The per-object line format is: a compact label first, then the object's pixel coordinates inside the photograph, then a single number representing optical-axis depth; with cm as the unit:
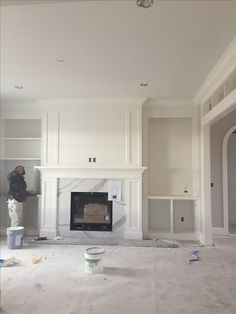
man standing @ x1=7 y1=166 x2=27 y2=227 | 468
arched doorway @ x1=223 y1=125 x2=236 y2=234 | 607
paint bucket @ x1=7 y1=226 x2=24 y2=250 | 416
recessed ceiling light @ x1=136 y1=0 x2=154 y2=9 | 194
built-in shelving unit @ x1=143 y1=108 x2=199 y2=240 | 500
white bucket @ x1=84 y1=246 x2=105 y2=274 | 318
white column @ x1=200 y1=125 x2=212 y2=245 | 452
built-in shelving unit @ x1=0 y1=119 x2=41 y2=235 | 526
